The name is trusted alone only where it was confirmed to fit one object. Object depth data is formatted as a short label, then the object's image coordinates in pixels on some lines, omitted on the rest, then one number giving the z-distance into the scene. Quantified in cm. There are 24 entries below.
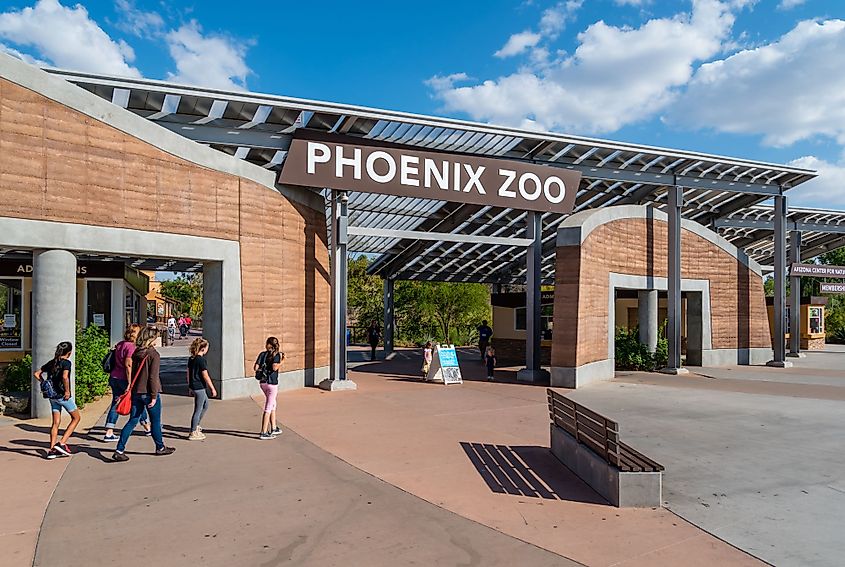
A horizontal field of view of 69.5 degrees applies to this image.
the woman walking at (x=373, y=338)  2643
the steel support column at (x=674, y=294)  2077
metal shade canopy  1466
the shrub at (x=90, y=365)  1222
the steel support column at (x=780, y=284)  2391
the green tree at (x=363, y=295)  4150
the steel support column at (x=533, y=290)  1838
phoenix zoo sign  1499
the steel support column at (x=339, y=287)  1552
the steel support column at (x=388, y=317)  2866
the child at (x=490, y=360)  1830
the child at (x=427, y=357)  1833
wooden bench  628
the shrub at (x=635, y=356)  2177
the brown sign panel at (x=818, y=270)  2766
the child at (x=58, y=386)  796
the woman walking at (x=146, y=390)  811
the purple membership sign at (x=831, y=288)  3193
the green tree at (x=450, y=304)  3834
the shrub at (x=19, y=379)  1157
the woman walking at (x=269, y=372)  923
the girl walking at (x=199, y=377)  886
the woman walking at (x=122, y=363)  855
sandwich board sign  1744
